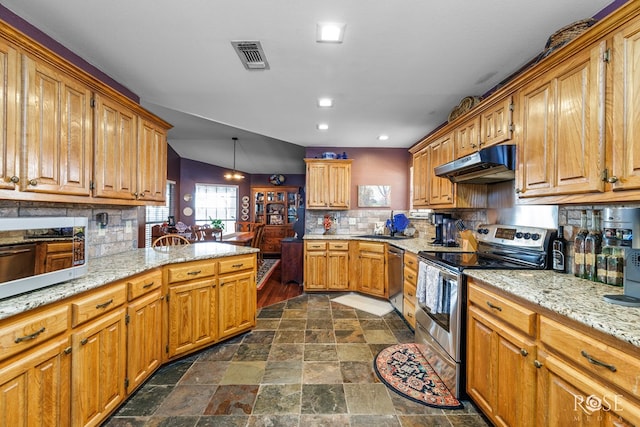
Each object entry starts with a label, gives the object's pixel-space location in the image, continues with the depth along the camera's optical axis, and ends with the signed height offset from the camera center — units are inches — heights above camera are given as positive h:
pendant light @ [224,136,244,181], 247.8 +36.2
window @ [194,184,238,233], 301.9 +10.6
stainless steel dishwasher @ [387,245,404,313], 126.3 -31.3
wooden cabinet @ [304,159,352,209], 172.9 +18.3
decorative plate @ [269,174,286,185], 325.7 +42.9
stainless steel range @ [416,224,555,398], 72.2 -20.3
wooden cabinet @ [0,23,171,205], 53.4 +20.2
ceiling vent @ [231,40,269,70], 73.5 +48.0
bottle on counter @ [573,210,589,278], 61.5 -7.9
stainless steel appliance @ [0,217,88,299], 45.1 -8.0
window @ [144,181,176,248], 232.7 +0.1
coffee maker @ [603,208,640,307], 45.6 -5.4
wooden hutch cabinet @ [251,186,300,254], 321.1 +6.5
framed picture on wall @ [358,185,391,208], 182.9 +11.9
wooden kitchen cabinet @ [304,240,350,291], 160.4 -32.6
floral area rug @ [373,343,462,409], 71.3 -50.8
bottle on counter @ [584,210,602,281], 59.2 -7.4
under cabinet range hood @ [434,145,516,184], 76.5 +16.1
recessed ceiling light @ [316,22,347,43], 65.7 +47.8
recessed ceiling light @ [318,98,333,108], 109.9 +48.5
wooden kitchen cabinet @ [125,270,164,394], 68.5 -32.4
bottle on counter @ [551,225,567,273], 68.5 -10.3
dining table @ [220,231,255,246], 191.6 -19.5
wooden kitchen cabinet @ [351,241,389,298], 147.1 -32.3
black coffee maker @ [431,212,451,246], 130.3 -7.1
